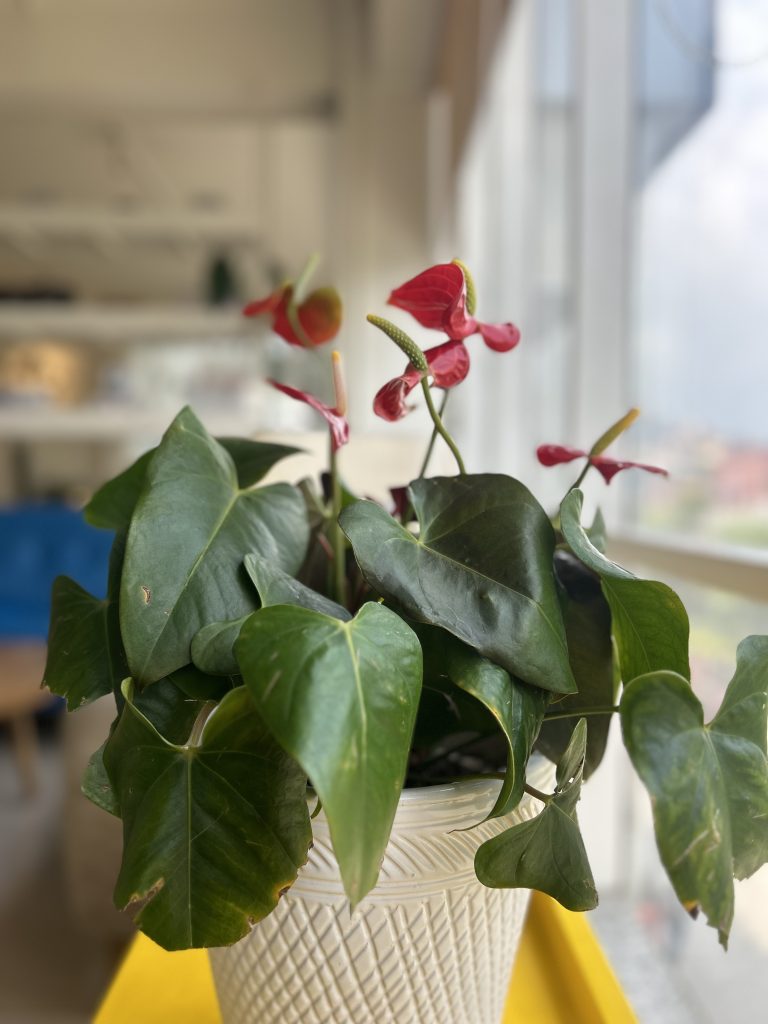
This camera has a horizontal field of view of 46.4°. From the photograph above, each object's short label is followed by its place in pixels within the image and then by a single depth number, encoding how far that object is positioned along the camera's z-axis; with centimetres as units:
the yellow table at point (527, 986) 58
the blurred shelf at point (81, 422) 379
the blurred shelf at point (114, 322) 379
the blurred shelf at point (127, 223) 375
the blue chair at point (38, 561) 328
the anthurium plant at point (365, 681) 32
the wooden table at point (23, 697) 250
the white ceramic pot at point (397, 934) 43
